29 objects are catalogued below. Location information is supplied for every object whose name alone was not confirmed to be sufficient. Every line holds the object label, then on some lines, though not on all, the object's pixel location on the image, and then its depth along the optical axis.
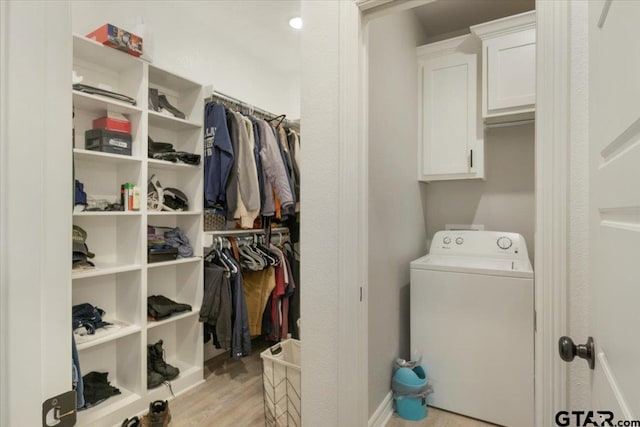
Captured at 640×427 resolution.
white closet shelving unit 2.00
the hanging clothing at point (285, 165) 2.74
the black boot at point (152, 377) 2.20
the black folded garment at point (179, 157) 2.30
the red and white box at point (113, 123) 2.04
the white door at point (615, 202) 0.46
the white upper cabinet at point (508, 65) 2.21
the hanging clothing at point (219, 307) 2.40
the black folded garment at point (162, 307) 2.25
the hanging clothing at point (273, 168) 2.66
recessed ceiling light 2.74
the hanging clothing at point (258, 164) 2.64
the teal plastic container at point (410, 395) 2.03
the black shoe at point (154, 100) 2.31
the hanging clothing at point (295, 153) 2.96
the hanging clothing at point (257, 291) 2.67
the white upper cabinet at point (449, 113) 2.47
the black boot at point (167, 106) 2.40
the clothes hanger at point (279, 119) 2.96
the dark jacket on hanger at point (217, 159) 2.44
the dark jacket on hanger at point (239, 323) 2.41
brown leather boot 1.85
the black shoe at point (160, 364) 2.30
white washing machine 1.91
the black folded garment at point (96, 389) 1.97
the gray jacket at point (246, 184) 2.49
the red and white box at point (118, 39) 1.91
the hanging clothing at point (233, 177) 2.48
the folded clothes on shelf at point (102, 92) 1.88
